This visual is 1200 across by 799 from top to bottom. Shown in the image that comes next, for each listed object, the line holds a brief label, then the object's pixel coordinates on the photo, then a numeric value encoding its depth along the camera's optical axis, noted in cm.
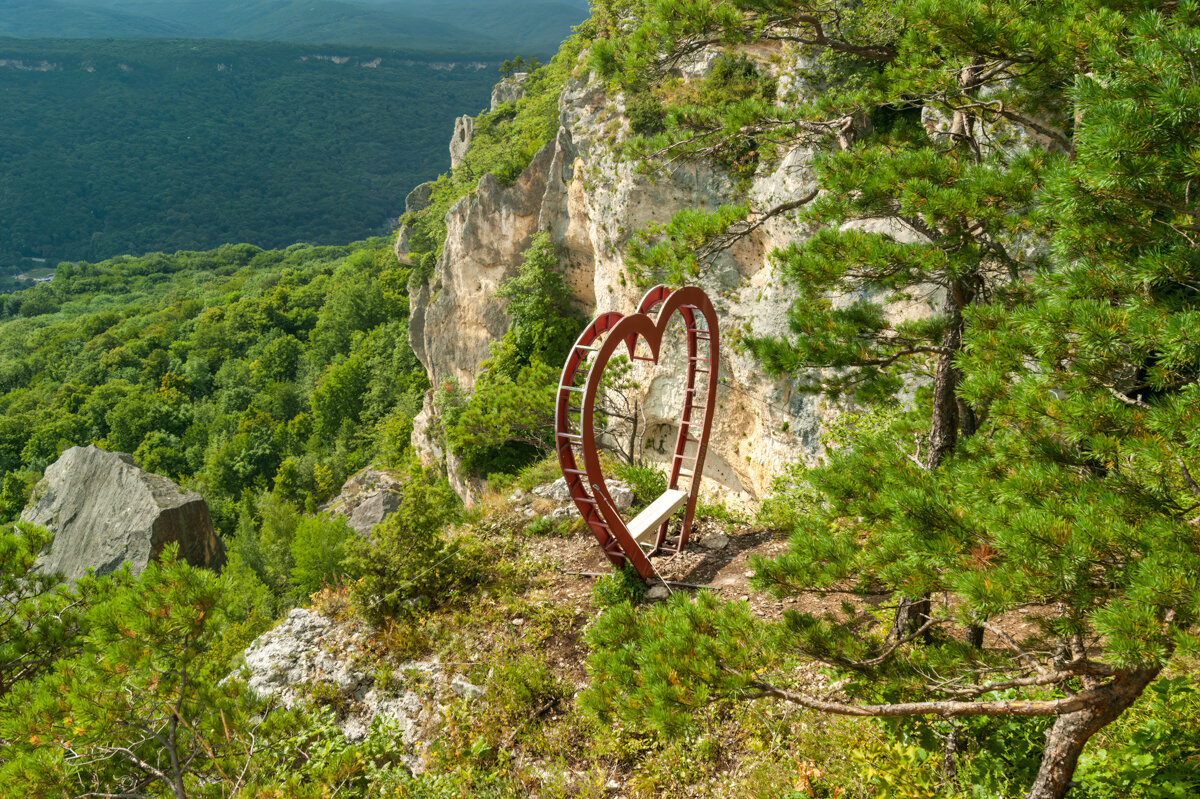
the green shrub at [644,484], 1014
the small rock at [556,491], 1049
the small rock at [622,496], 1006
